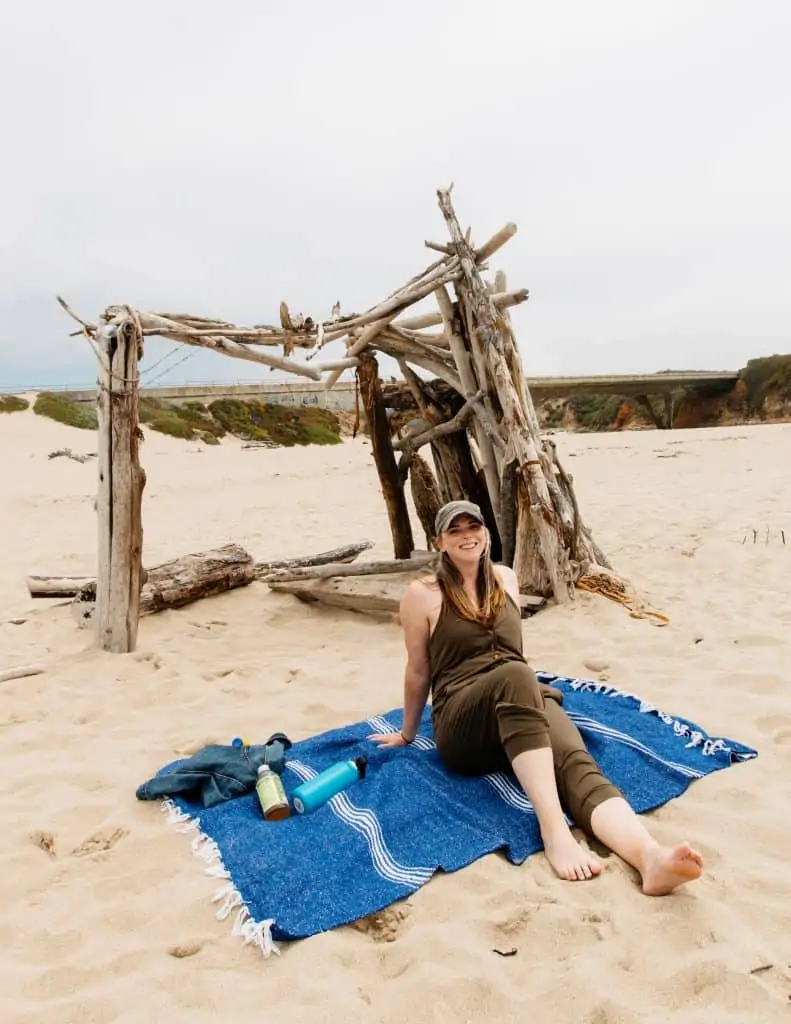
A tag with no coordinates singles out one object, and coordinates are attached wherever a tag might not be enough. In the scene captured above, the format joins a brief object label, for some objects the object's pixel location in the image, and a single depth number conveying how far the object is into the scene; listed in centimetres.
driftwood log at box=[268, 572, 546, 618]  611
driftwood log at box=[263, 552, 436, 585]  665
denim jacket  316
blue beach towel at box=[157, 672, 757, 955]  244
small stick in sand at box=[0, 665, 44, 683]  484
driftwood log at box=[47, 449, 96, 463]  2224
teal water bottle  303
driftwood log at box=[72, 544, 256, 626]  616
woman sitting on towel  253
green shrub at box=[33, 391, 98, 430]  2972
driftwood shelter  516
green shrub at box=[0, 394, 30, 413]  2959
